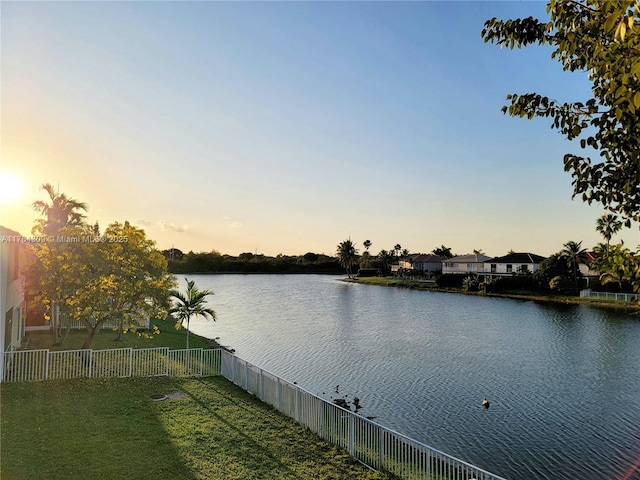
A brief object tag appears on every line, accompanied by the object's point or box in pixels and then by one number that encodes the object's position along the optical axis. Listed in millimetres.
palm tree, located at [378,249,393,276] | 142250
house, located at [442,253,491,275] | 100812
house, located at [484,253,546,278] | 90125
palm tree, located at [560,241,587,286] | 76250
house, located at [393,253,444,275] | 128625
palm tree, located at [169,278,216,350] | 26755
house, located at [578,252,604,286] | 77062
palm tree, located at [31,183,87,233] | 33062
